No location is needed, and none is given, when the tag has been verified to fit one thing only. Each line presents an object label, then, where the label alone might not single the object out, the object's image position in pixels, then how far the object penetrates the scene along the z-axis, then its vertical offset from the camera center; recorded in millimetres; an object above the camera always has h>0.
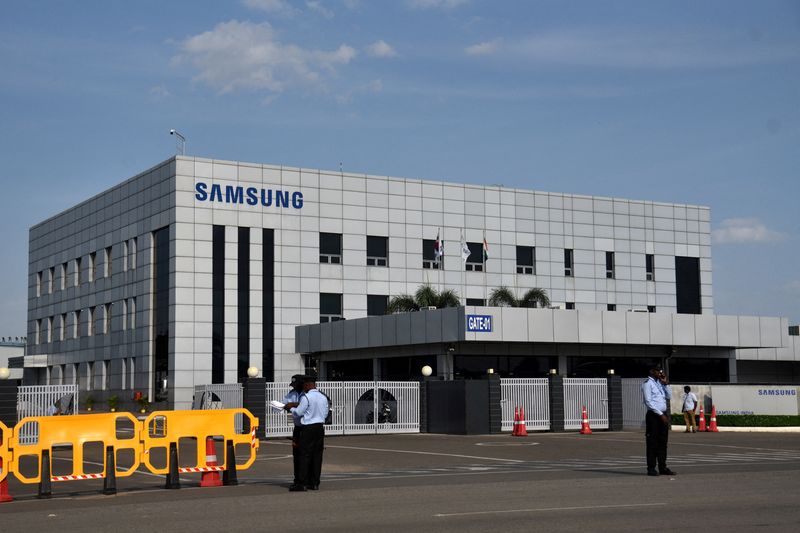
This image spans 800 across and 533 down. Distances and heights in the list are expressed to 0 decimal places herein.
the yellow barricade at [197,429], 18672 -1295
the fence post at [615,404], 41000 -1950
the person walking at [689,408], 37469 -1940
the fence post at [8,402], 30734 -1284
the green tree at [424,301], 56562 +2857
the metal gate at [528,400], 39469 -1716
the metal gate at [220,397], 38725 -1538
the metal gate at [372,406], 39531 -1906
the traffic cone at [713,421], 38766 -2502
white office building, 56969 +5488
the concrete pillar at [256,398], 37812 -1485
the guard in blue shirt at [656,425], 18609 -1249
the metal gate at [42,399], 36781 -1415
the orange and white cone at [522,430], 37000 -2629
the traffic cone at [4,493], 17047 -2166
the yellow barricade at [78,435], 17688 -1299
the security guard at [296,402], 17312 -773
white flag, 59344 +5694
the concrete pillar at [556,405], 40219 -1933
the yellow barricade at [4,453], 17047 -1517
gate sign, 46812 +1372
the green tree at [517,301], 59281 +3111
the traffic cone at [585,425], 38553 -2582
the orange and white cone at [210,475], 18578 -2063
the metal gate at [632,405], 41356 -2012
